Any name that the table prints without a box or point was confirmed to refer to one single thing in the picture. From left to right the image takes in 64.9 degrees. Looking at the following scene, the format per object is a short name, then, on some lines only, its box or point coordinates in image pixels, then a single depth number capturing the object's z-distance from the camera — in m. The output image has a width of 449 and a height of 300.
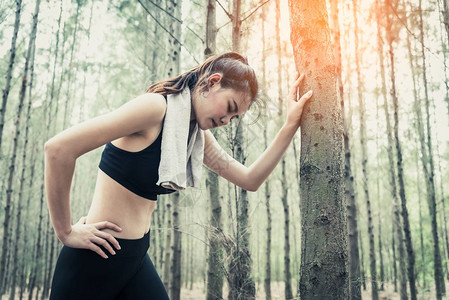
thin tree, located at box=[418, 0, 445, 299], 7.75
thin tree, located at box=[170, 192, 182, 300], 6.21
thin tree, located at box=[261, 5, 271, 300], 8.29
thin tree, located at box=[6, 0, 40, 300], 5.63
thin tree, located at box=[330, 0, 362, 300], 4.69
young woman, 1.10
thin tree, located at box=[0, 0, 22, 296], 5.26
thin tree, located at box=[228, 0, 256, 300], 2.48
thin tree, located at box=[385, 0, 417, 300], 6.65
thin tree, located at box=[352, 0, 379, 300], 7.06
